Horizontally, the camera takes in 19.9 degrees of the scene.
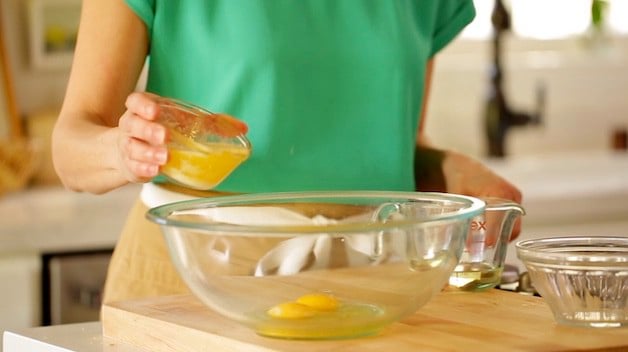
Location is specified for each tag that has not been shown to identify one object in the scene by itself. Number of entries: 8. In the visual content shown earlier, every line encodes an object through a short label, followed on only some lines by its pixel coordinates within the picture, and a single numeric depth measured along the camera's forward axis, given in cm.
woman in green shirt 175
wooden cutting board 135
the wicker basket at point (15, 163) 295
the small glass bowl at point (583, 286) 140
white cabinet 262
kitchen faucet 358
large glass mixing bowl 133
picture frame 322
